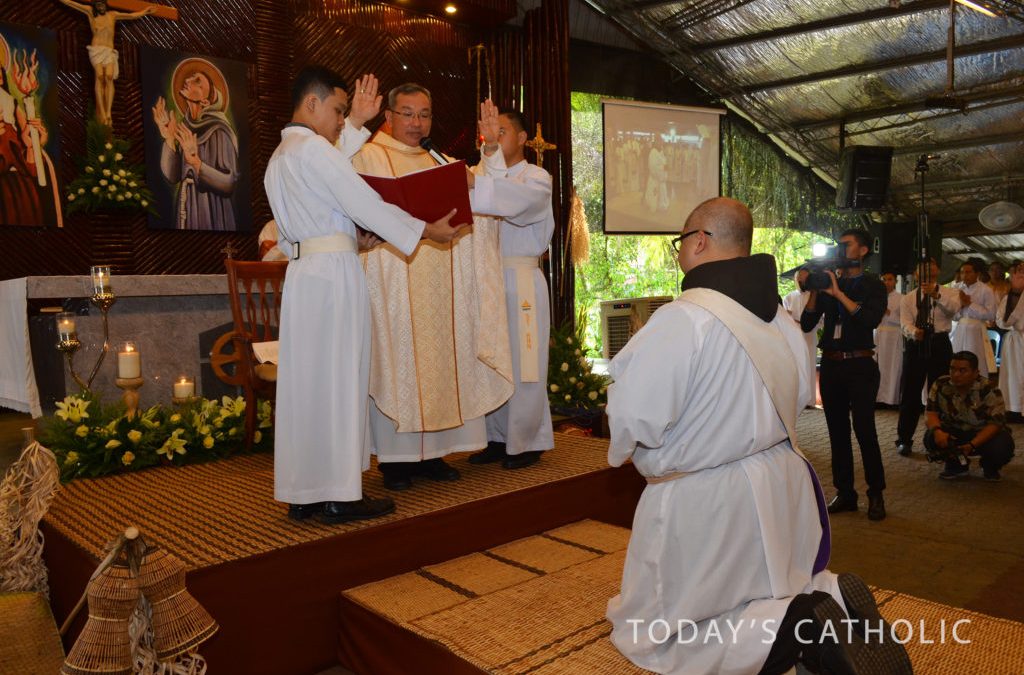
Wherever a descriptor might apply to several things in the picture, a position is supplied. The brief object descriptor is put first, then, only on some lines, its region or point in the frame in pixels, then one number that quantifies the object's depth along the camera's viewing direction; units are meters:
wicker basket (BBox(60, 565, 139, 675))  2.11
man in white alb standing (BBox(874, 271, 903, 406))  9.86
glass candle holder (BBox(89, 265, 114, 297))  4.95
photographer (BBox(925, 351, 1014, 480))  6.46
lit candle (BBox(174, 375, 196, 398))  4.86
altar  5.39
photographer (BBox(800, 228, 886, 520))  5.22
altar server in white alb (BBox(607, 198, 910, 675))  2.28
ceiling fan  13.23
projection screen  11.20
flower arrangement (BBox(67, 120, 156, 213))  7.02
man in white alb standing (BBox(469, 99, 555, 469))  4.02
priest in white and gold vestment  3.78
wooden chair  4.64
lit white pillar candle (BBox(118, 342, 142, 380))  4.65
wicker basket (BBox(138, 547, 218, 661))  2.25
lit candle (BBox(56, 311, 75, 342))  4.72
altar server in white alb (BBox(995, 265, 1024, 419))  8.98
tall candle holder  4.73
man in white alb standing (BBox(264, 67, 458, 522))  3.21
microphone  3.55
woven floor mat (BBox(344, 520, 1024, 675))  2.51
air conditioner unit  10.83
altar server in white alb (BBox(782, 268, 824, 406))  9.95
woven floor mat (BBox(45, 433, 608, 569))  3.09
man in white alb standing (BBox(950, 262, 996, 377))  9.27
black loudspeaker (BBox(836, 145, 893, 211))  12.02
